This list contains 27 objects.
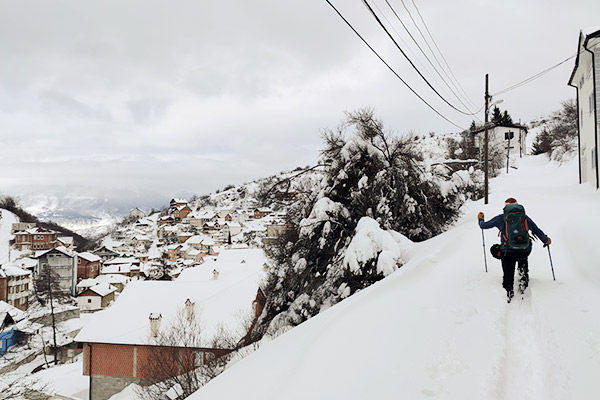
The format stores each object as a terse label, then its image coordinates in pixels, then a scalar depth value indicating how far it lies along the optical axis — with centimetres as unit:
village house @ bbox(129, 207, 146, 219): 18049
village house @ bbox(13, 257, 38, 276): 7244
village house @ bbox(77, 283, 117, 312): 5569
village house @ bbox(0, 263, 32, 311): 5488
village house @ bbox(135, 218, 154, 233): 13150
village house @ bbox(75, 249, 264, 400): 2215
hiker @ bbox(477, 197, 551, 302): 594
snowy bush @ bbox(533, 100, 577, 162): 3719
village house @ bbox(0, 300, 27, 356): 4200
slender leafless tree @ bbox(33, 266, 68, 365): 5975
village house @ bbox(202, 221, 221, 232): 12125
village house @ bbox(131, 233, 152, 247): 11469
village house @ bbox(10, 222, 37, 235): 10479
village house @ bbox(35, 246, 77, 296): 6931
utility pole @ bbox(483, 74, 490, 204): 1920
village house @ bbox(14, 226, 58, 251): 9288
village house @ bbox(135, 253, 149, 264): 9450
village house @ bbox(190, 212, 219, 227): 13012
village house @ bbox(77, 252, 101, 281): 7400
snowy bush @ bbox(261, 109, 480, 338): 1224
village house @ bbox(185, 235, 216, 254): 9344
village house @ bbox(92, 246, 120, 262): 9612
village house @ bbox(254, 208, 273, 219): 14475
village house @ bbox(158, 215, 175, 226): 13794
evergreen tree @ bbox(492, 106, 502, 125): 7124
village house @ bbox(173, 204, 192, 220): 14910
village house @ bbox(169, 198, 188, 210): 15375
